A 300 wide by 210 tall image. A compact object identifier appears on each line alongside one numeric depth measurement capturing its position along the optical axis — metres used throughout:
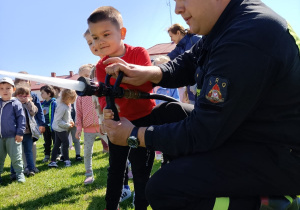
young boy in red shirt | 2.73
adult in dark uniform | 1.37
